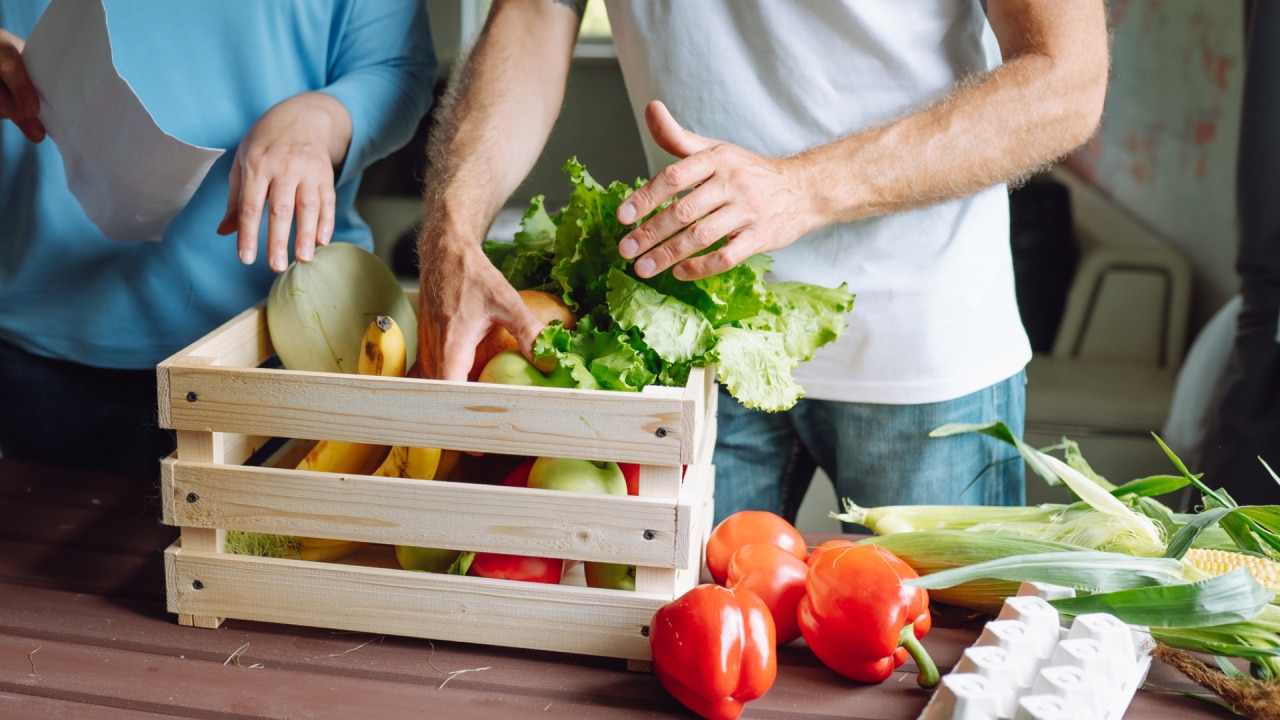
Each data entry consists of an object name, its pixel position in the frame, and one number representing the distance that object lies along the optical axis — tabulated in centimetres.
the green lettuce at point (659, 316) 90
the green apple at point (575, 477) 90
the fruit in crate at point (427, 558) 95
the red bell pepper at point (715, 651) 79
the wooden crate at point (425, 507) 85
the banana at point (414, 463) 96
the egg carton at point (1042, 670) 71
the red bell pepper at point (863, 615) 84
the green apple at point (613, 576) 92
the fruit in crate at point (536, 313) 96
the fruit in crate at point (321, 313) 105
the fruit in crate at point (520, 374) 92
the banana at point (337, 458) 99
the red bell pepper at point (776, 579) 92
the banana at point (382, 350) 97
